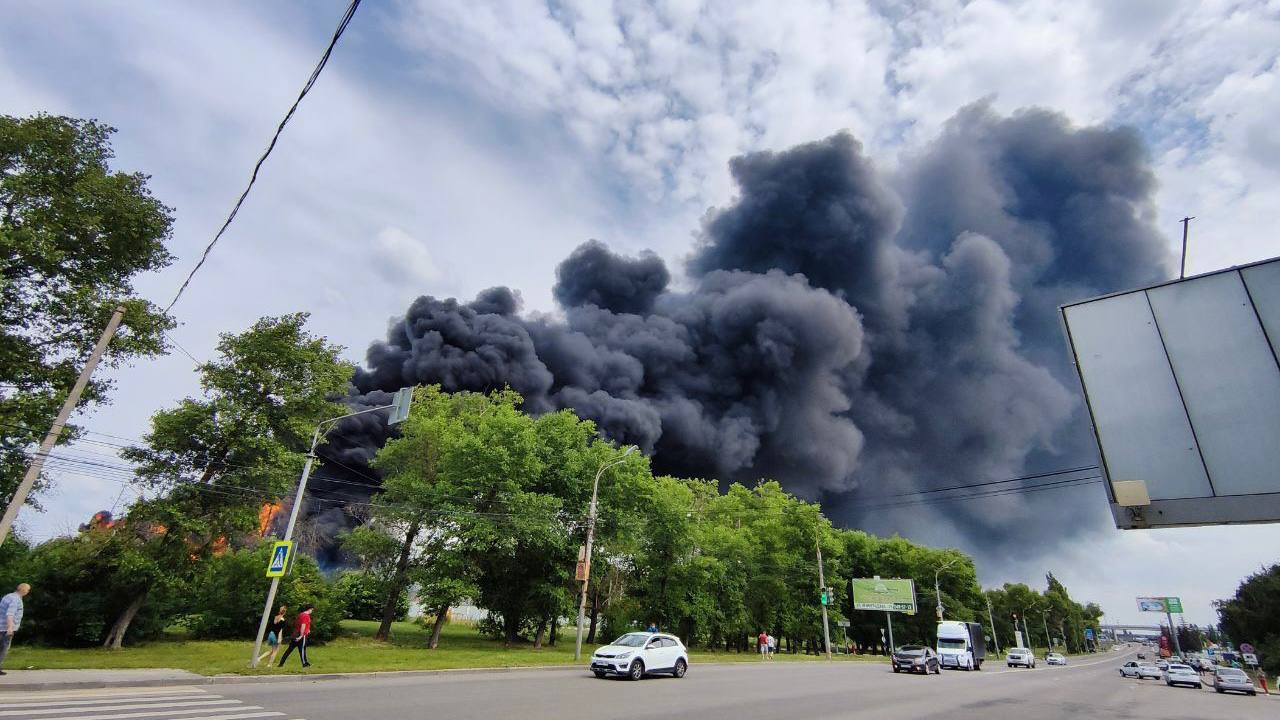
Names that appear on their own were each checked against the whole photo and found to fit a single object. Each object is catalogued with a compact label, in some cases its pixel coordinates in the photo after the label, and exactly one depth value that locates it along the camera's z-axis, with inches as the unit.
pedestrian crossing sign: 637.3
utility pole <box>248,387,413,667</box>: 611.8
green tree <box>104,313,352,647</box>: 893.2
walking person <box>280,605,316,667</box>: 636.1
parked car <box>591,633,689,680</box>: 677.9
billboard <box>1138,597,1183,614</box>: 3555.6
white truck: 1390.3
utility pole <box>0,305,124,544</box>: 542.0
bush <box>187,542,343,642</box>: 1019.9
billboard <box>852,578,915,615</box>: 2081.7
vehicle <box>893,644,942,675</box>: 1095.4
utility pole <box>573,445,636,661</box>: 956.0
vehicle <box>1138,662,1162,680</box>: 1632.9
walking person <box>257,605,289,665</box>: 676.7
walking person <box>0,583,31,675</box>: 460.8
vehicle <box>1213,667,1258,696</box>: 1202.6
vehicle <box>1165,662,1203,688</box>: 1336.1
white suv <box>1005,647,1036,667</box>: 1766.7
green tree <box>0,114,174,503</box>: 736.3
